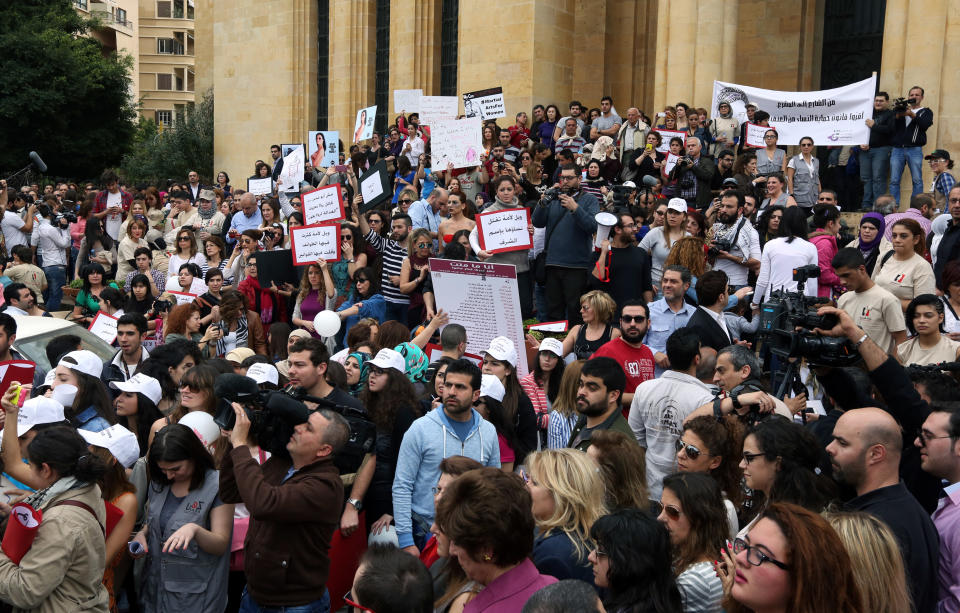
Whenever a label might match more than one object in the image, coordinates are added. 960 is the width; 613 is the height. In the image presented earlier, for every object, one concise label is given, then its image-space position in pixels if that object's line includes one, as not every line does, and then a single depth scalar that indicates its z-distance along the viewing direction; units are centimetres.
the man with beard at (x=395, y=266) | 1106
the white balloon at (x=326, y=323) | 962
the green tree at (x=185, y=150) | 3177
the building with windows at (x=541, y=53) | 1827
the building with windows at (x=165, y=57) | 7375
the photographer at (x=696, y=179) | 1377
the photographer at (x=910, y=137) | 1460
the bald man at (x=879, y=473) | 400
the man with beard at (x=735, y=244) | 1056
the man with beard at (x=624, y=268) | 1007
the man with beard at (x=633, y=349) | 739
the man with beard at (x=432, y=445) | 570
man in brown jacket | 471
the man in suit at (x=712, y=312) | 757
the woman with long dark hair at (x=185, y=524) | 518
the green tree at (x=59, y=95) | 3809
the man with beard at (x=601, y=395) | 602
